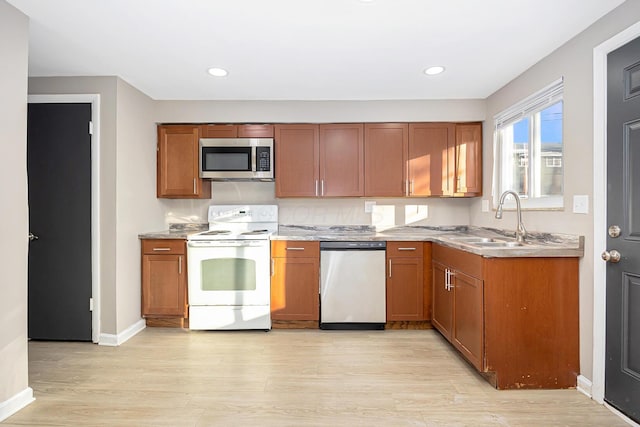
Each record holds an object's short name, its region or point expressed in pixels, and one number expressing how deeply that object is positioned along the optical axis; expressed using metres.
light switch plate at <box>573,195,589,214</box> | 2.17
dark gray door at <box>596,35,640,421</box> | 1.86
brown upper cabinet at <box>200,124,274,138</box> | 3.68
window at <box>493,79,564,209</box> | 2.62
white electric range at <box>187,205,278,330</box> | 3.33
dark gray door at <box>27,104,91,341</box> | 2.97
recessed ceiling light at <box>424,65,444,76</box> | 2.81
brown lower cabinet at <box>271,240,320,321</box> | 3.39
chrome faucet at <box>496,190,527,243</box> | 2.64
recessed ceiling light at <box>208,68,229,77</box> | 2.85
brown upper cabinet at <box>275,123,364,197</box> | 3.66
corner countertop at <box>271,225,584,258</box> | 2.23
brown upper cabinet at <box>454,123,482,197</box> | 3.64
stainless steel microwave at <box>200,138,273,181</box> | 3.63
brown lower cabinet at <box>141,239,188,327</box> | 3.40
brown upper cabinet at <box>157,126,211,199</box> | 3.65
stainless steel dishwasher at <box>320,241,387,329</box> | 3.36
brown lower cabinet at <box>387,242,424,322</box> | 3.38
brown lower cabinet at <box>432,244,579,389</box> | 2.25
